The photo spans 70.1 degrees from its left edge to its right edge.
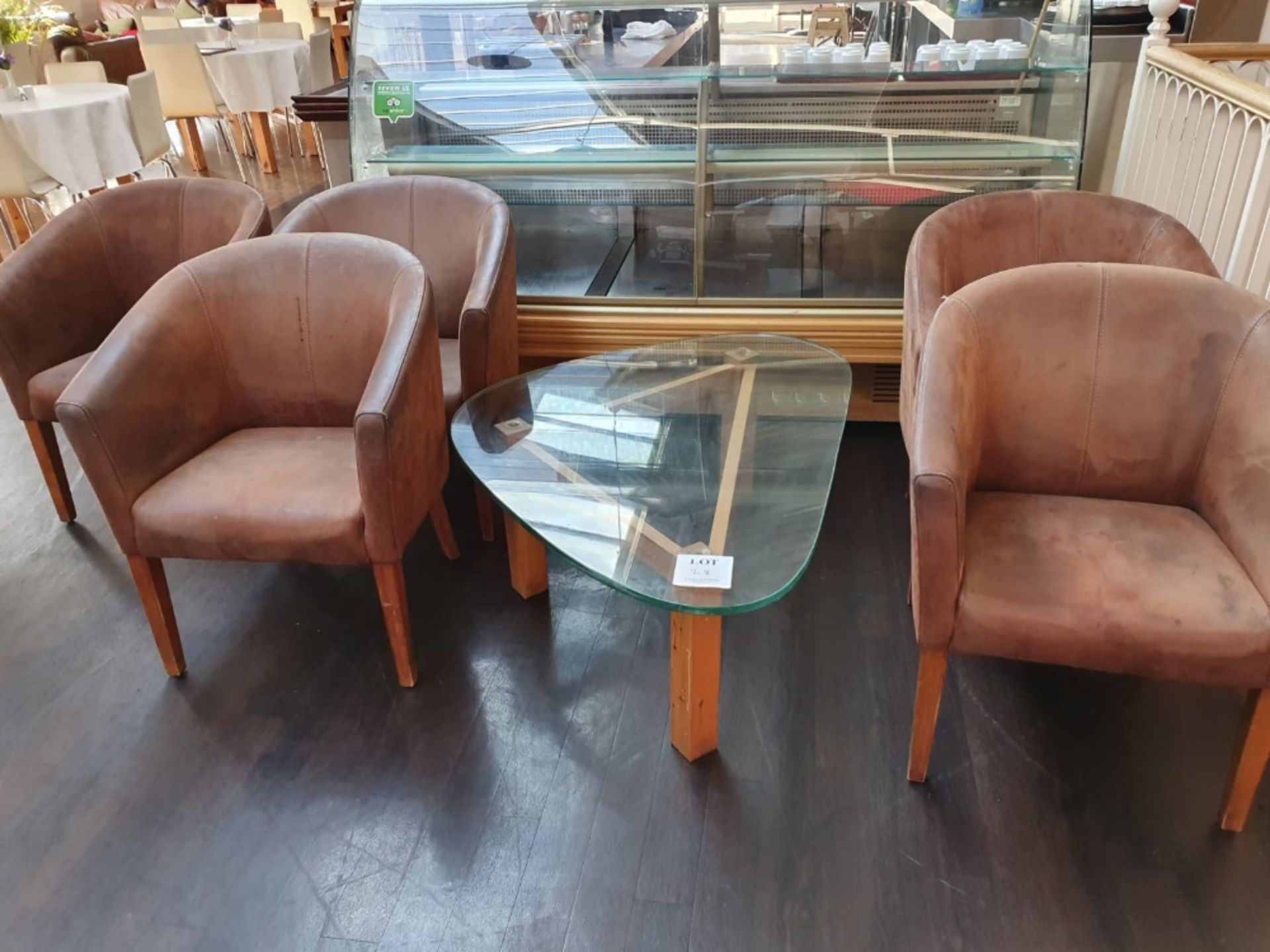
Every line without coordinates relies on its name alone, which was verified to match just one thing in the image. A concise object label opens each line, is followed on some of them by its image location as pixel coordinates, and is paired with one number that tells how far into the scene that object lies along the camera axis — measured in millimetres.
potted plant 4566
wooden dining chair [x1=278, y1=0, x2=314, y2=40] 8070
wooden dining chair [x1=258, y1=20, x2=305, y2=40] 7125
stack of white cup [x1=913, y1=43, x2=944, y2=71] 2539
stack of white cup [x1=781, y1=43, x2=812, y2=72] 2531
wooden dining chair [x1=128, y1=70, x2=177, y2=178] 4996
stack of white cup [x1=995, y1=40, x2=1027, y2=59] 2484
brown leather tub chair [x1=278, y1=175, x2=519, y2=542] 2508
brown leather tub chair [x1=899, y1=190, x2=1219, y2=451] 2189
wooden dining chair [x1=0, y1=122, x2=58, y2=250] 4223
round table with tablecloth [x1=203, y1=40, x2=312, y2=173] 6102
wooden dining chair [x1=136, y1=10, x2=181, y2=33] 7799
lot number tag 1520
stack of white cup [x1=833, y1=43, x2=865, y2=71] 2539
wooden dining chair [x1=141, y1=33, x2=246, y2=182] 6082
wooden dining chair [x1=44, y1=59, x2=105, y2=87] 5527
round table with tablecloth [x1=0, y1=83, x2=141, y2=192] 4273
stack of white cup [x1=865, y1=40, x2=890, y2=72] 2555
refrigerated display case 2549
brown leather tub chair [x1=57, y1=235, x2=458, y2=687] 1840
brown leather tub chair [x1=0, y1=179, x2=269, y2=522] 2438
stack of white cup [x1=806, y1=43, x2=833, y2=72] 2523
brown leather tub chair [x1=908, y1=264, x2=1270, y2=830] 1494
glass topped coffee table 1586
